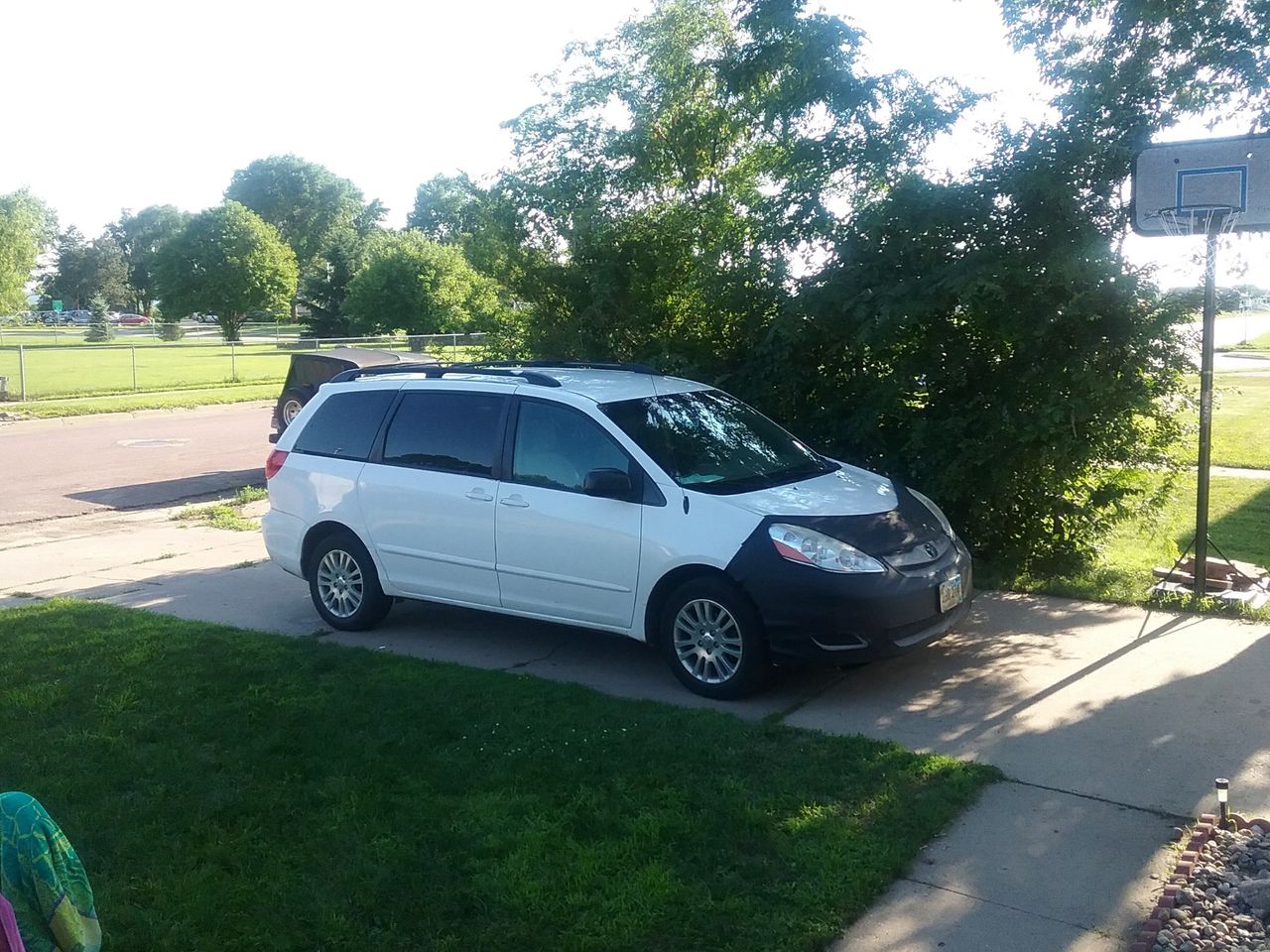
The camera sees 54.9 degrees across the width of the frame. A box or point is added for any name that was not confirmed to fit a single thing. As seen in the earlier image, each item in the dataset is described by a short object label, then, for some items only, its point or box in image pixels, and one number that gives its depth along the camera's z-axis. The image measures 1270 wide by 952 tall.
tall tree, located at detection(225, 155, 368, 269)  117.75
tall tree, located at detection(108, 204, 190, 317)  126.56
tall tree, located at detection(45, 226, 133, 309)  121.50
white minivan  6.37
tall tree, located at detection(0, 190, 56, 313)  69.62
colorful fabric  2.29
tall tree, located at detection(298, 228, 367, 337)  66.81
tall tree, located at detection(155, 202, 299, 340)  78.12
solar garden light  4.56
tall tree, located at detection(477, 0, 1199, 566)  8.30
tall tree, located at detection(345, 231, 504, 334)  56.88
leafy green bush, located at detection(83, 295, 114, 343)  64.23
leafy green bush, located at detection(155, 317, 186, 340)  62.67
